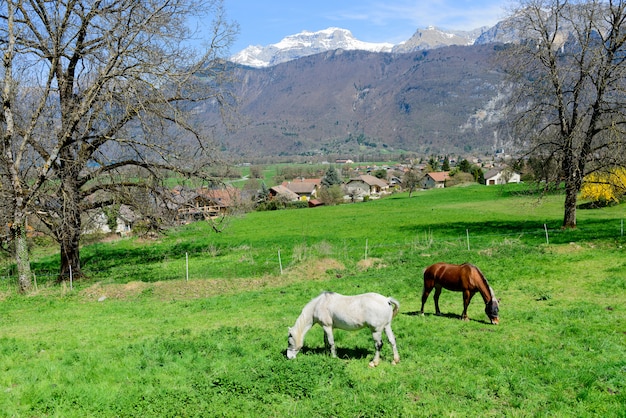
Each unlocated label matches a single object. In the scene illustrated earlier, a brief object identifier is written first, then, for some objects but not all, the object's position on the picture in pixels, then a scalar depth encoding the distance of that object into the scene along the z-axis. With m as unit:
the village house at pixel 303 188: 126.75
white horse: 9.62
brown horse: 12.56
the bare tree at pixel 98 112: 19.16
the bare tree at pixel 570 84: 27.53
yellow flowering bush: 46.96
